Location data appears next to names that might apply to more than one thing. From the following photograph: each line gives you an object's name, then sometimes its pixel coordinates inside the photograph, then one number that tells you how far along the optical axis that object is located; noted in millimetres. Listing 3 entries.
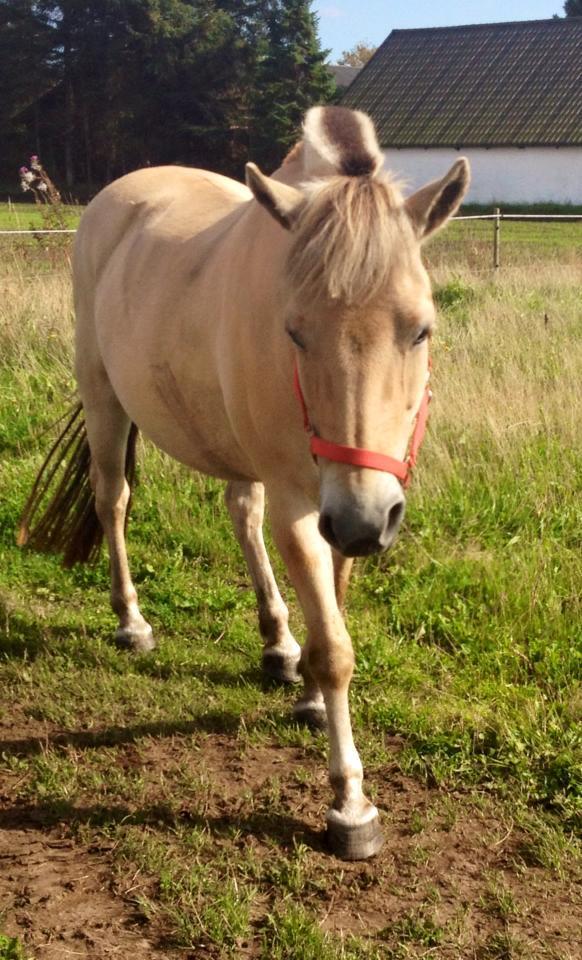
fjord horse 2072
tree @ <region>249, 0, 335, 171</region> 34625
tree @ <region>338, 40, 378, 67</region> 69938
